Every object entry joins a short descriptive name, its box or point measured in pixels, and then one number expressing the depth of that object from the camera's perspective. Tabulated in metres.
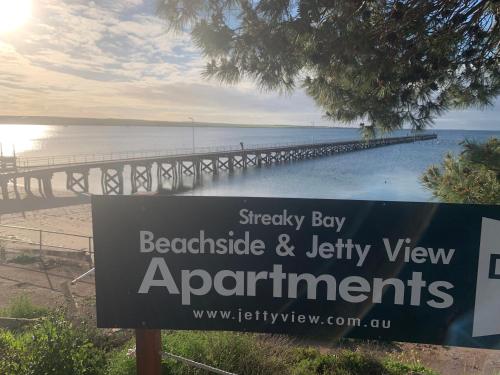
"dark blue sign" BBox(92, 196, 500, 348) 2.25
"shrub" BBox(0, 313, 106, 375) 2.95
